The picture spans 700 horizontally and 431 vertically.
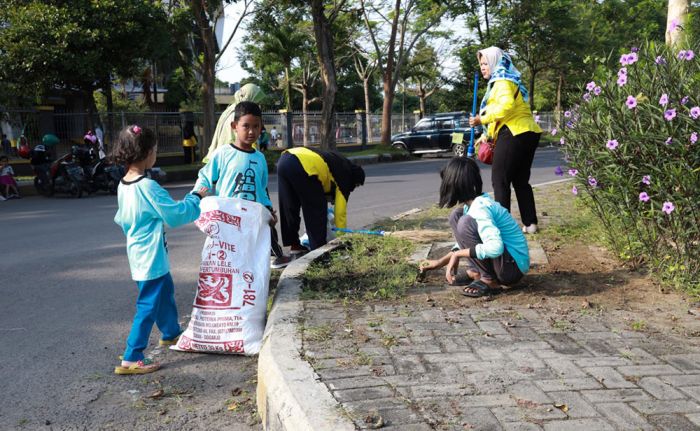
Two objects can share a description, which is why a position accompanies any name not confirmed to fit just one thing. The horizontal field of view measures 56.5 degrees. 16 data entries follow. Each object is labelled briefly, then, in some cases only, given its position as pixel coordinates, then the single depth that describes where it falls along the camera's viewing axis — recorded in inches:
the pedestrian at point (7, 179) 482.9
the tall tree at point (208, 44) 678.5
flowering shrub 149.9
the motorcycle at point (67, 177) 471.2
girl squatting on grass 161.5
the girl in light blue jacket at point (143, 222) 137.1
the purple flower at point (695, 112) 141.3
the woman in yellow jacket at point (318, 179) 204.8
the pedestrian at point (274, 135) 909.2
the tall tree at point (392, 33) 992.2
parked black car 903.7
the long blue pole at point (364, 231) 207.6
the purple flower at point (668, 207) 148.6
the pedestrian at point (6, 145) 626.4
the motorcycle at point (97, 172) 483.5
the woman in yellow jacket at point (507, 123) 226.4
